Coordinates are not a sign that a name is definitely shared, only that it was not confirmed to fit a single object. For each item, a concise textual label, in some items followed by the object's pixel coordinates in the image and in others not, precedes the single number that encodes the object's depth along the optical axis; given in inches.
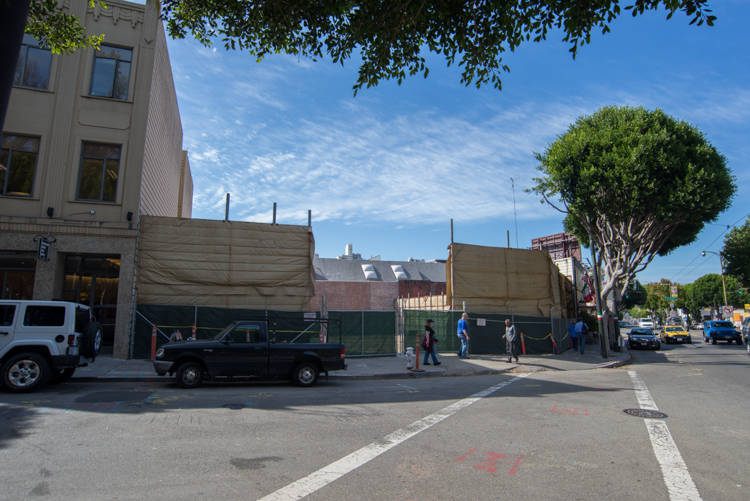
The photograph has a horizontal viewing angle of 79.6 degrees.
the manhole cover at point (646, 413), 319.0
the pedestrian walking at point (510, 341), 685.9
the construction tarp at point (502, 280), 859.4
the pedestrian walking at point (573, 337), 904.9
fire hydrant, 570.6
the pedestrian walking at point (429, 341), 620.7
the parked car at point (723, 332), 1402.6
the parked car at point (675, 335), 1445.6
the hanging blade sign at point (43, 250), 551.8
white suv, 359.3
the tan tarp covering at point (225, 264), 636.7
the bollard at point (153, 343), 563.8
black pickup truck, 404.2
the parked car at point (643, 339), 1184.8
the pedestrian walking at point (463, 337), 714.8
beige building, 578.2
